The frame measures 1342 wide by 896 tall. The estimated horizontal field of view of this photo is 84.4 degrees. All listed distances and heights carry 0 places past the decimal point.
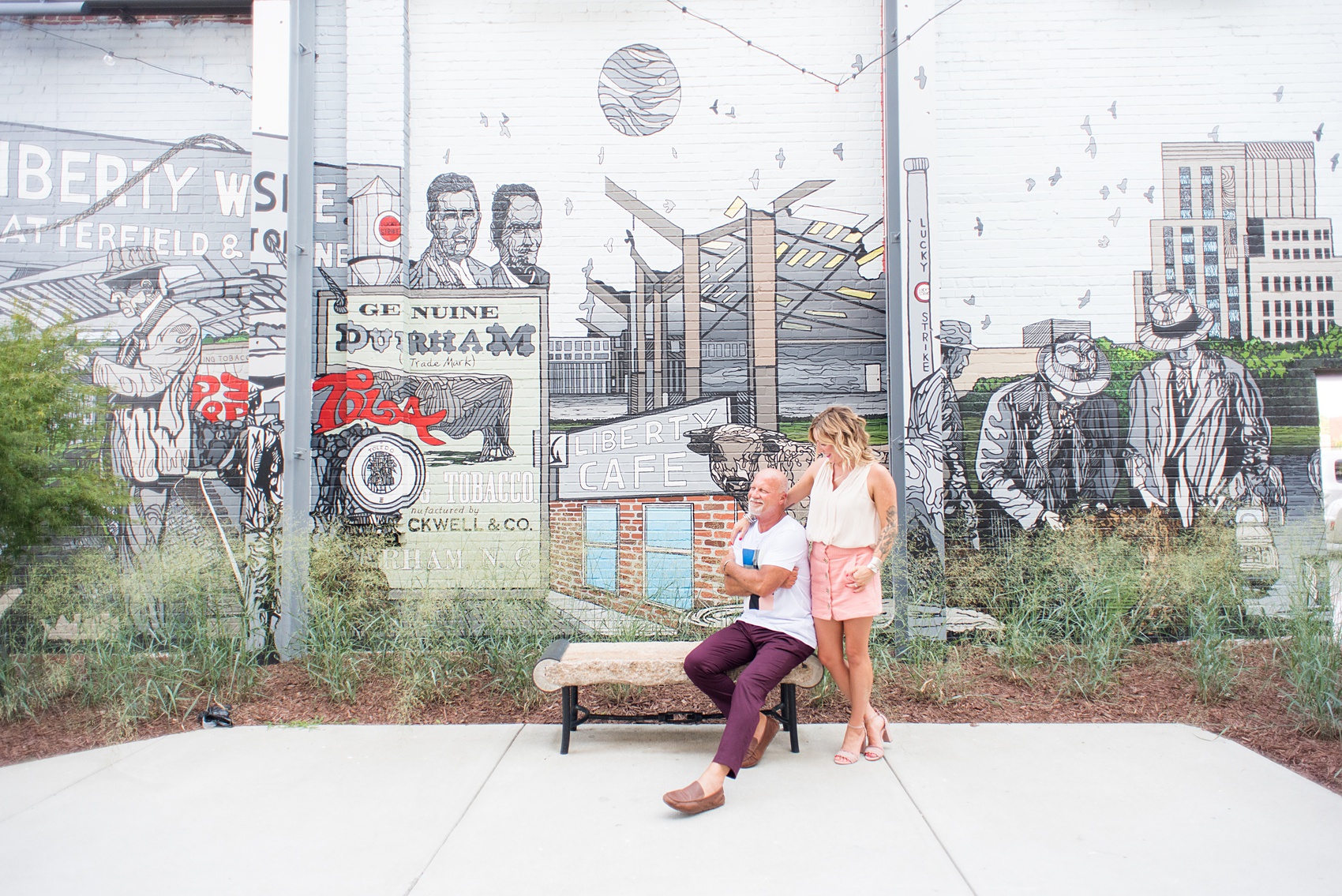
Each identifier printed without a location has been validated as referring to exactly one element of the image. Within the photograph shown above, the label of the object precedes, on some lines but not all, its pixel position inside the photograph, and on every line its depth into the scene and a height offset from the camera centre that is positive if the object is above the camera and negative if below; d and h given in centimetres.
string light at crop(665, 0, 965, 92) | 595 +326
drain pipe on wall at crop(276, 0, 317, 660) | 554 +134
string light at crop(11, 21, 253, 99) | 616 +337
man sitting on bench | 353 -75
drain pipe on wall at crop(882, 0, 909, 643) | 549 +151
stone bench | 367 -106
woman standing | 361 -47
